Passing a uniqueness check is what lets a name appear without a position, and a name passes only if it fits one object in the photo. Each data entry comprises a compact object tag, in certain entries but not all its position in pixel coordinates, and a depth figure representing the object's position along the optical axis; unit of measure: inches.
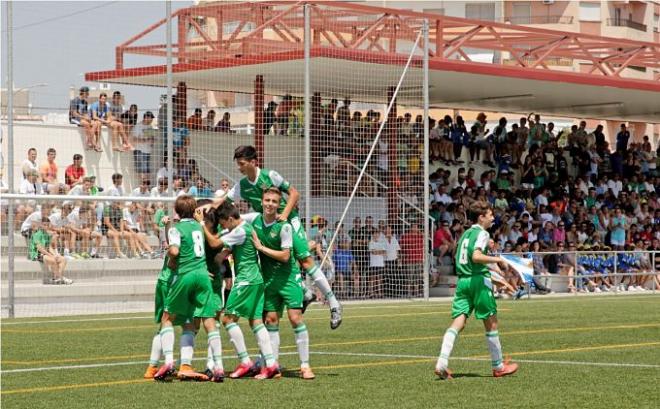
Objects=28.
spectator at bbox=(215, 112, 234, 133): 1122.7
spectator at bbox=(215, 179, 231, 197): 992.2
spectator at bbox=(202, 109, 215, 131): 1091.3
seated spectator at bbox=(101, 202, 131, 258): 912.9
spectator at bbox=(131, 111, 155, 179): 976.9
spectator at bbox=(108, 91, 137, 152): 1001.5
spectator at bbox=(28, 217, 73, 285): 869.8
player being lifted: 502.0
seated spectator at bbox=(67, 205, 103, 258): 895.7
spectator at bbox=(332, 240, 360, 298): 1067.3
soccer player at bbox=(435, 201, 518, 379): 487.8
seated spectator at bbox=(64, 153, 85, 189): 971.9
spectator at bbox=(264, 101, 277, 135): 1115.3
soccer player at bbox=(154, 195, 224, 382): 478.6
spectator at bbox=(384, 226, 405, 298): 1100.5
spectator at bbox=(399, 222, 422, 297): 1103.6
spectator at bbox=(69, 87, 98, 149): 998.4
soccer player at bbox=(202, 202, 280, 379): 487.8
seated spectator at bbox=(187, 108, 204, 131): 1058.1
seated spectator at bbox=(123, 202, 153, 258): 917.8
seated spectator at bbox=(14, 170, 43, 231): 882.1
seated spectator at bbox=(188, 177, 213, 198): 972.6
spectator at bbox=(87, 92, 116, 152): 1003.9
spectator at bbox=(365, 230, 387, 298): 1095.6
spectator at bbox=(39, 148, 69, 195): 954.0
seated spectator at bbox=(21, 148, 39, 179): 940.6
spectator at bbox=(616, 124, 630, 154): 1620.8
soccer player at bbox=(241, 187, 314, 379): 491.5
